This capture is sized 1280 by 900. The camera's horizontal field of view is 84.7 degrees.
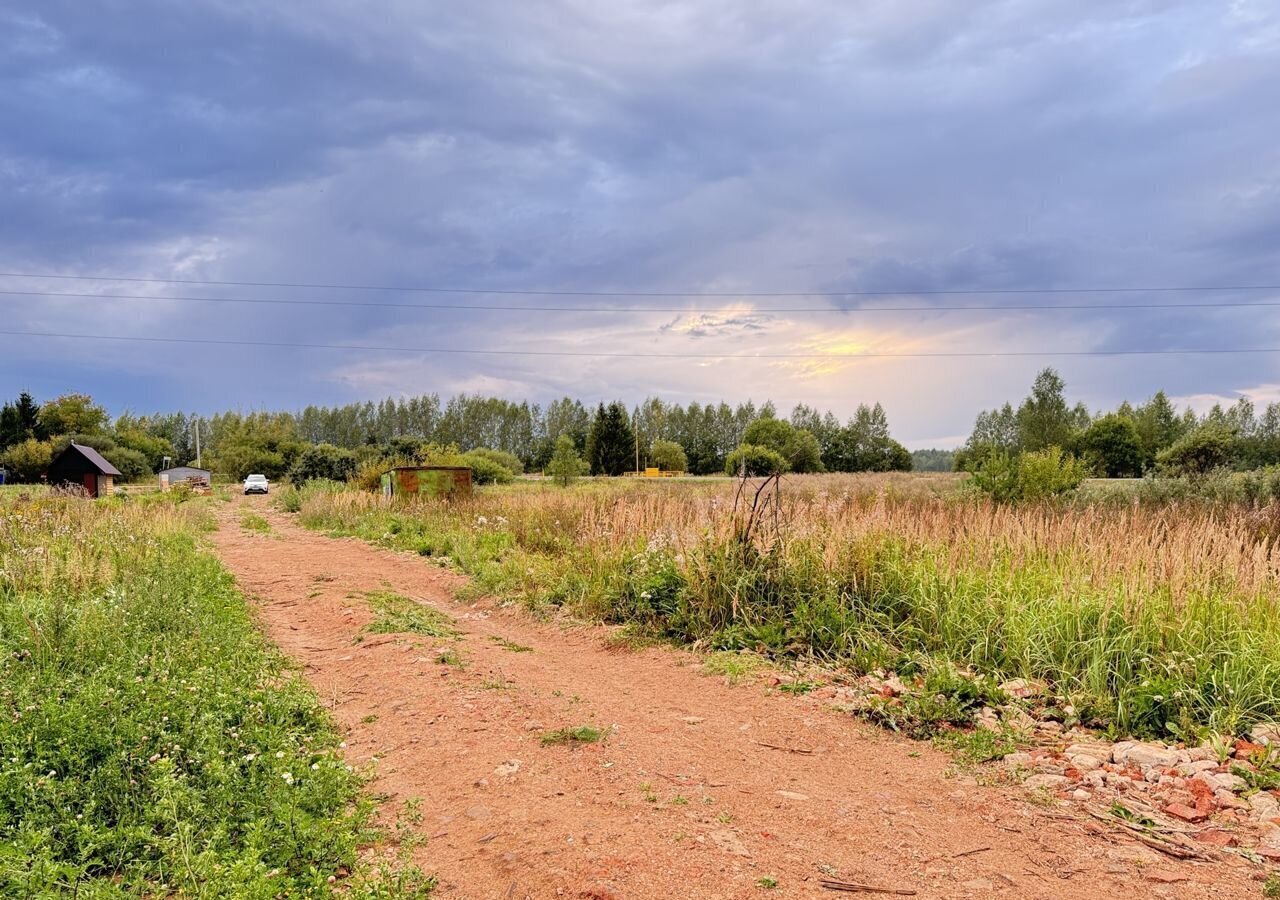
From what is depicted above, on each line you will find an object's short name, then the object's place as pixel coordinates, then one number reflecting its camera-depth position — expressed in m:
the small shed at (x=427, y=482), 19.02
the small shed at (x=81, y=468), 31.67
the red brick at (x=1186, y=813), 3.32
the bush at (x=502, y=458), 42.28
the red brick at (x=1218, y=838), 3.12
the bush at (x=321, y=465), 36.89
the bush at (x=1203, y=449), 27.92
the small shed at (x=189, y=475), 49.03
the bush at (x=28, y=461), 52.22
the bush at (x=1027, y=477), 13.91
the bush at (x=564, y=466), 35.28
